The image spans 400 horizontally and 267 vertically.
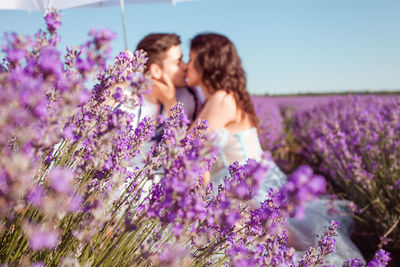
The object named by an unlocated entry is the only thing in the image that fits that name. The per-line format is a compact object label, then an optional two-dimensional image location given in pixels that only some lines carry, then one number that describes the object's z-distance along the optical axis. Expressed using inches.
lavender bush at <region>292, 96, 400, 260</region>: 65.0
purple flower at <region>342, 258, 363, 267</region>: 26.2
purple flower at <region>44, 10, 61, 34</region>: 17.5
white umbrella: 56.0
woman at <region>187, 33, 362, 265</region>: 74.2
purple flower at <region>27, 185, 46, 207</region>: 15.4
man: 79.1
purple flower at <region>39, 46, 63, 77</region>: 15.4
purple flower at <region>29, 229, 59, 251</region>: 15.1
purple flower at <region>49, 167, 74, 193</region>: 13.8
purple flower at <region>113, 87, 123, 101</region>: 20.0
